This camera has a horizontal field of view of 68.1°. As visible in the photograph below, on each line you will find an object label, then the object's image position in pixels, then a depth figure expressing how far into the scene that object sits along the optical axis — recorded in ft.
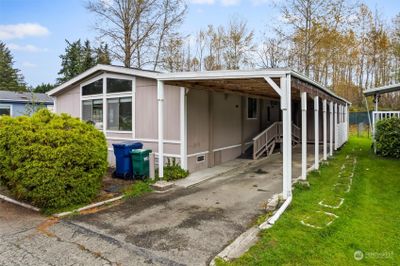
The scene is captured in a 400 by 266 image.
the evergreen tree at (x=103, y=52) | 69.56
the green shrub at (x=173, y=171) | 26.22
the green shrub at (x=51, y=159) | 17.46
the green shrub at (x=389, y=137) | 35.37
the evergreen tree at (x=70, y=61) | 111.55
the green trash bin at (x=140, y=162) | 25.95
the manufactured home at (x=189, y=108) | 22.80
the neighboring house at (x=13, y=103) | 63.00
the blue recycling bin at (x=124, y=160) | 26.49
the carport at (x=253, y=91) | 19.01
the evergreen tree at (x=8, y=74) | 135.33
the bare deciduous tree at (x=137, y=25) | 66.80
